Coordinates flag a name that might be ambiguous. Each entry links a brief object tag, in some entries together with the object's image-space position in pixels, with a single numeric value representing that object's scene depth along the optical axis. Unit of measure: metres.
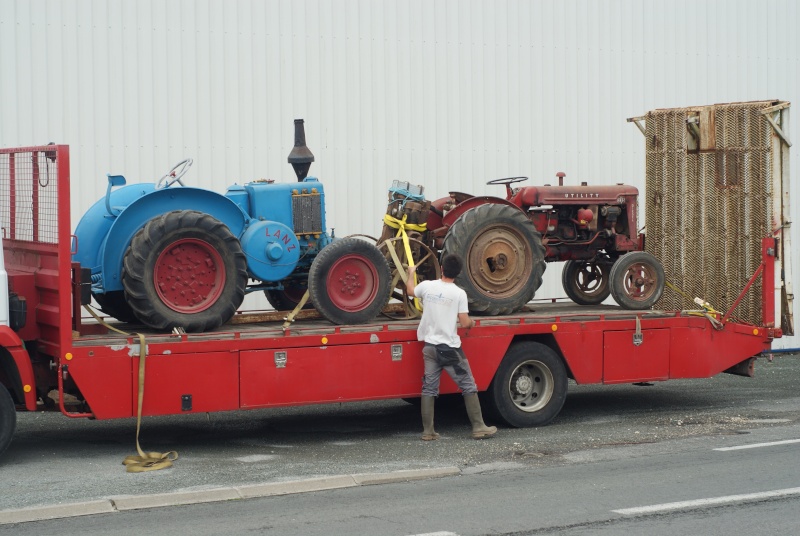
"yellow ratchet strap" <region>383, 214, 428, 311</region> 12.03
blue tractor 10.36
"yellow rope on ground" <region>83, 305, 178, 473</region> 9.49
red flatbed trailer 9.70
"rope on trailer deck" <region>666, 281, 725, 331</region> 12.64
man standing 10.82
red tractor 12.09
